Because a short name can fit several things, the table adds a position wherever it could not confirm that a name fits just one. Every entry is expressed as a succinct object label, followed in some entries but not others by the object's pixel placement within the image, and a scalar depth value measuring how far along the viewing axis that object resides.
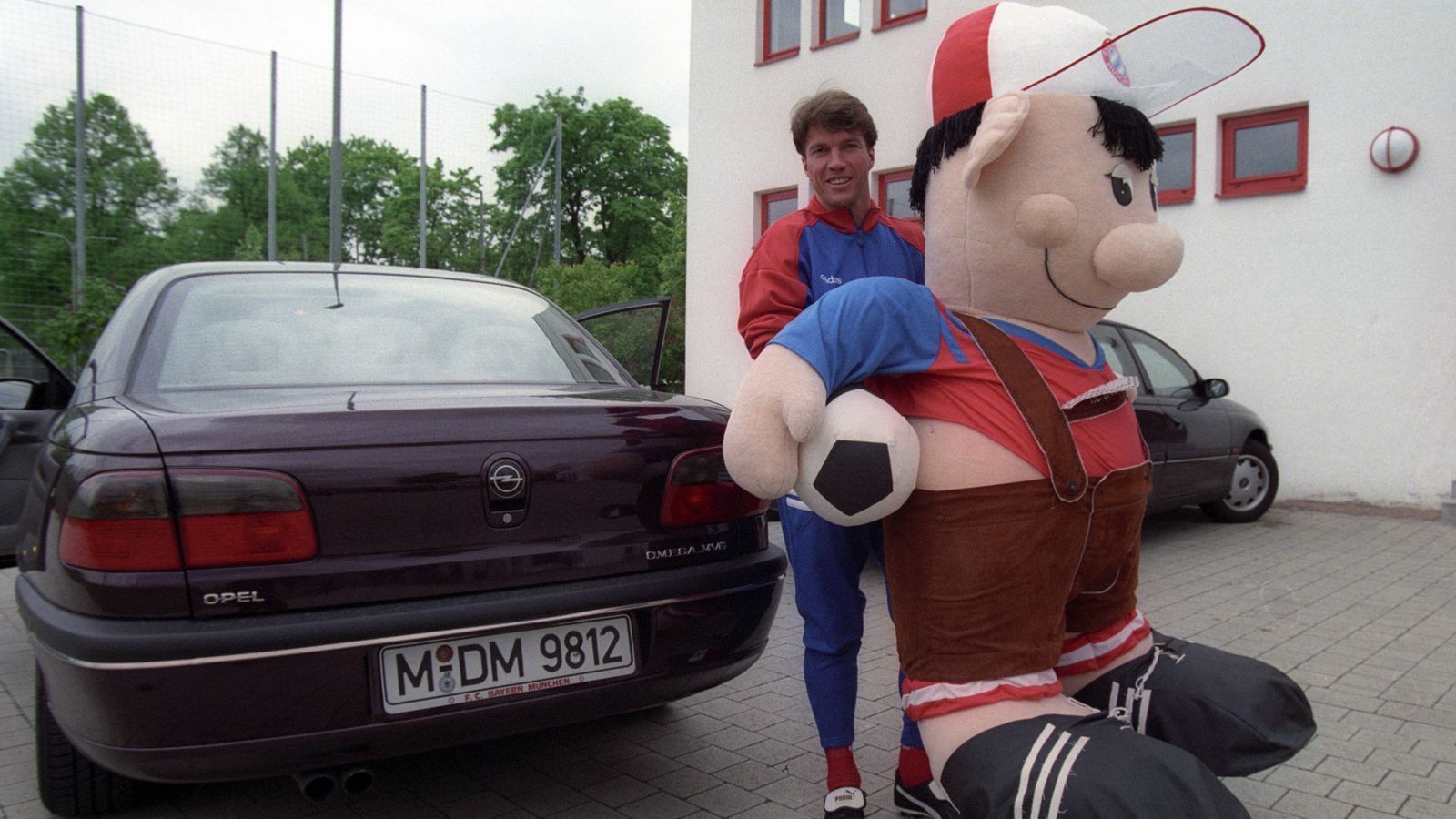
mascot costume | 1.97
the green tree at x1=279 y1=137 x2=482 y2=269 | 35.09
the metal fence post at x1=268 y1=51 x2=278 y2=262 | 25.27
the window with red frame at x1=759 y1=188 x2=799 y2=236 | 13.08
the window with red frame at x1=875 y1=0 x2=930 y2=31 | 11.24
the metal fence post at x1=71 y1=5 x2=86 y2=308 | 23.08
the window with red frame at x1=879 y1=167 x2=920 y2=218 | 10.67
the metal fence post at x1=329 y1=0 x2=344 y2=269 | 12.87
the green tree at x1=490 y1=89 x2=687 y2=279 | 39.59
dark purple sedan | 2.07
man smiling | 2.52
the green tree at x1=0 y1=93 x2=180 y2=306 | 26.36
